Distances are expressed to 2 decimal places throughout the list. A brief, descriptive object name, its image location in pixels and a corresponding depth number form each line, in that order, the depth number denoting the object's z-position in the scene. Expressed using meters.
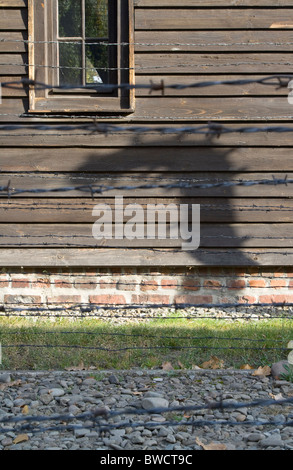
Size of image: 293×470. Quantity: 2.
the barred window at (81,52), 4.66
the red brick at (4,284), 4.96
